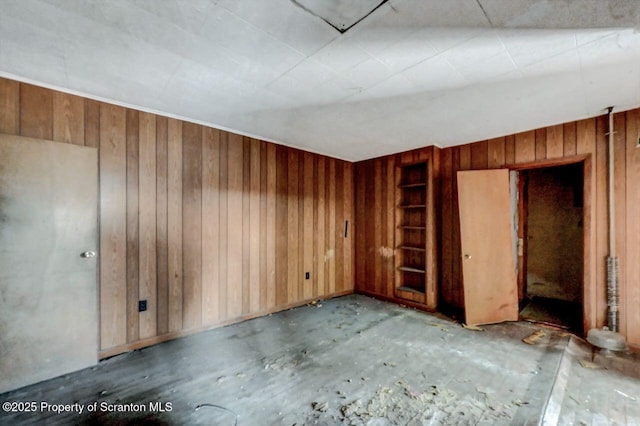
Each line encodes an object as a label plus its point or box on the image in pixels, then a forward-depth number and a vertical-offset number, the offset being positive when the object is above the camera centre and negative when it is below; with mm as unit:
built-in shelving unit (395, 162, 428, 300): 4336 -228
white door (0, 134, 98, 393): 2088 -379
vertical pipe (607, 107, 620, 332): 2789 -538
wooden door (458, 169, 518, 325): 3461 -476
